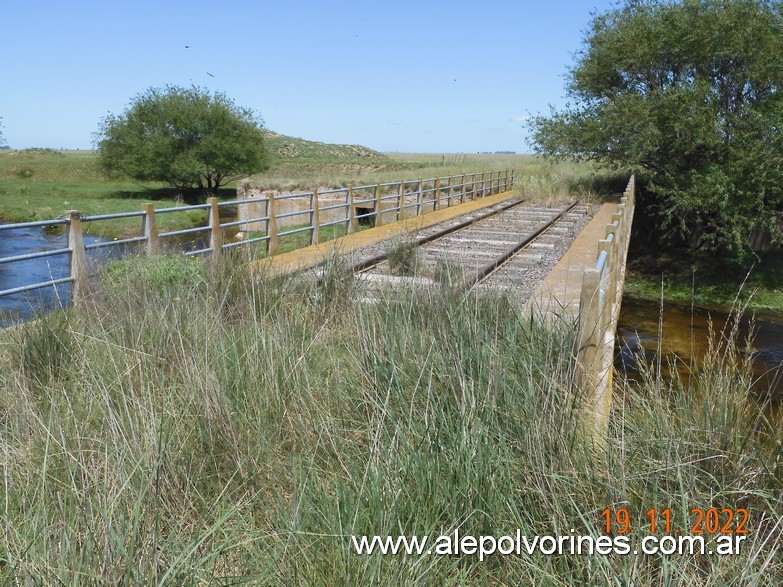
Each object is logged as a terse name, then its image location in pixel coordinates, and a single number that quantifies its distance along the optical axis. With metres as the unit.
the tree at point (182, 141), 42.97
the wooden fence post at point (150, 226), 8.88
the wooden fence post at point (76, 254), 7.61
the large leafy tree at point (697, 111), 21.73
